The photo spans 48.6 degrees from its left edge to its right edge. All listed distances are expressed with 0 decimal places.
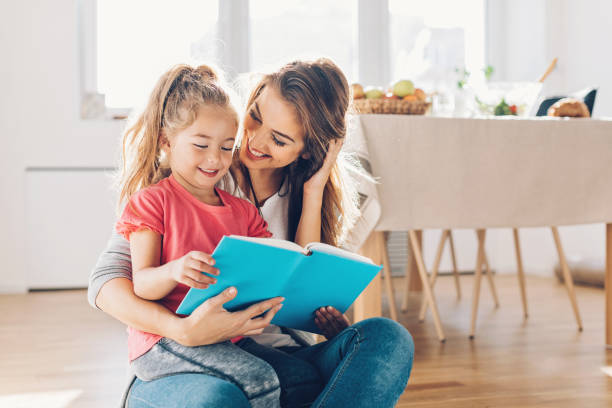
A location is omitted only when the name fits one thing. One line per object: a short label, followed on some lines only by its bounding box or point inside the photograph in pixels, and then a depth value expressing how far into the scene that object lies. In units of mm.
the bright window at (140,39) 4016
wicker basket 2023
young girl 1002
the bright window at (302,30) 4230
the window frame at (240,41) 3957
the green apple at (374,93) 2061
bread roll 2201
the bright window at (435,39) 4359
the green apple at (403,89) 2086
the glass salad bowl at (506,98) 2283
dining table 1951
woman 990
